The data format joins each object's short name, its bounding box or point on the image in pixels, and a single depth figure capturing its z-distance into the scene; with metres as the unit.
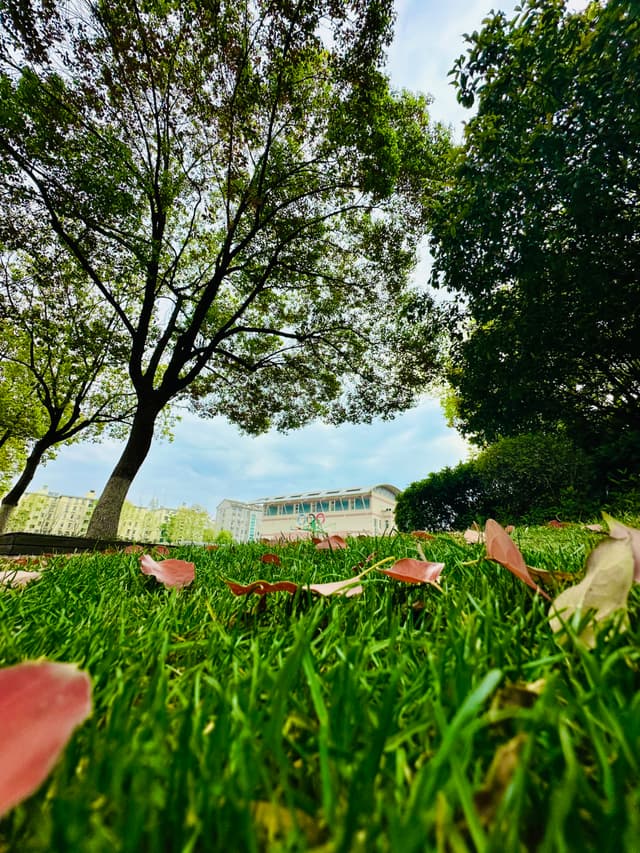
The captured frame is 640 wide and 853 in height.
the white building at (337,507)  40.12
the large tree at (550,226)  5.06
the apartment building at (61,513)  79.46
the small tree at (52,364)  10.50
